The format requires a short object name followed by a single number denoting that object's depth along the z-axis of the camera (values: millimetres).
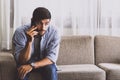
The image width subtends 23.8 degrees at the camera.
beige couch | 3173
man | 2643
